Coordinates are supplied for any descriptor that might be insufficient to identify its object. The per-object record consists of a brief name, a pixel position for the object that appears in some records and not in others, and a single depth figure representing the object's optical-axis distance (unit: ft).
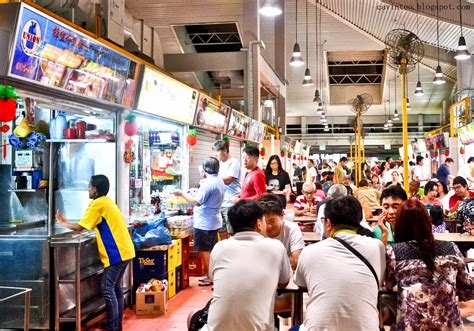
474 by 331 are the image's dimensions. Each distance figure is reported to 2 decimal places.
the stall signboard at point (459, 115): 50.67
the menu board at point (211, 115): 29.70
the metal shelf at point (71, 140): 18.58
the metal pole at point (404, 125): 21.68
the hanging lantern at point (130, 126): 19.85
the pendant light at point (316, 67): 57.33
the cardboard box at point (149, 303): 18.20
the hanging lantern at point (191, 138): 28.14
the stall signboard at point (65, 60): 12.67
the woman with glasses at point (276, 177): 27.79
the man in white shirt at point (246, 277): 8.91
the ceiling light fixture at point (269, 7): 24.47
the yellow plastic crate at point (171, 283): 20.52
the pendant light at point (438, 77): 49.14
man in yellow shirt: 15.23
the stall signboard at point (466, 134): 46.55
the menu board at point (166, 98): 21.16
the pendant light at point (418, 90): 62.55
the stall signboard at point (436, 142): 61.98
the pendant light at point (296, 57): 37.64
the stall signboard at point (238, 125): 38.19
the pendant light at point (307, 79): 50.12
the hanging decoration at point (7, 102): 12.80
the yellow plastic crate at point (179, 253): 21.34
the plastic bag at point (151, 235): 19.31
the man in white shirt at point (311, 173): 35.40
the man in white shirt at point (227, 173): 23.07
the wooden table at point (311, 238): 17.33
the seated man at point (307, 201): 26.40
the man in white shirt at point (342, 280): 8.49
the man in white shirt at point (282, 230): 12.92
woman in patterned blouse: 9.27
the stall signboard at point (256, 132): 46.77
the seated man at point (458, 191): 23.39
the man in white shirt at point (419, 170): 44.18
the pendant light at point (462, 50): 35.50
